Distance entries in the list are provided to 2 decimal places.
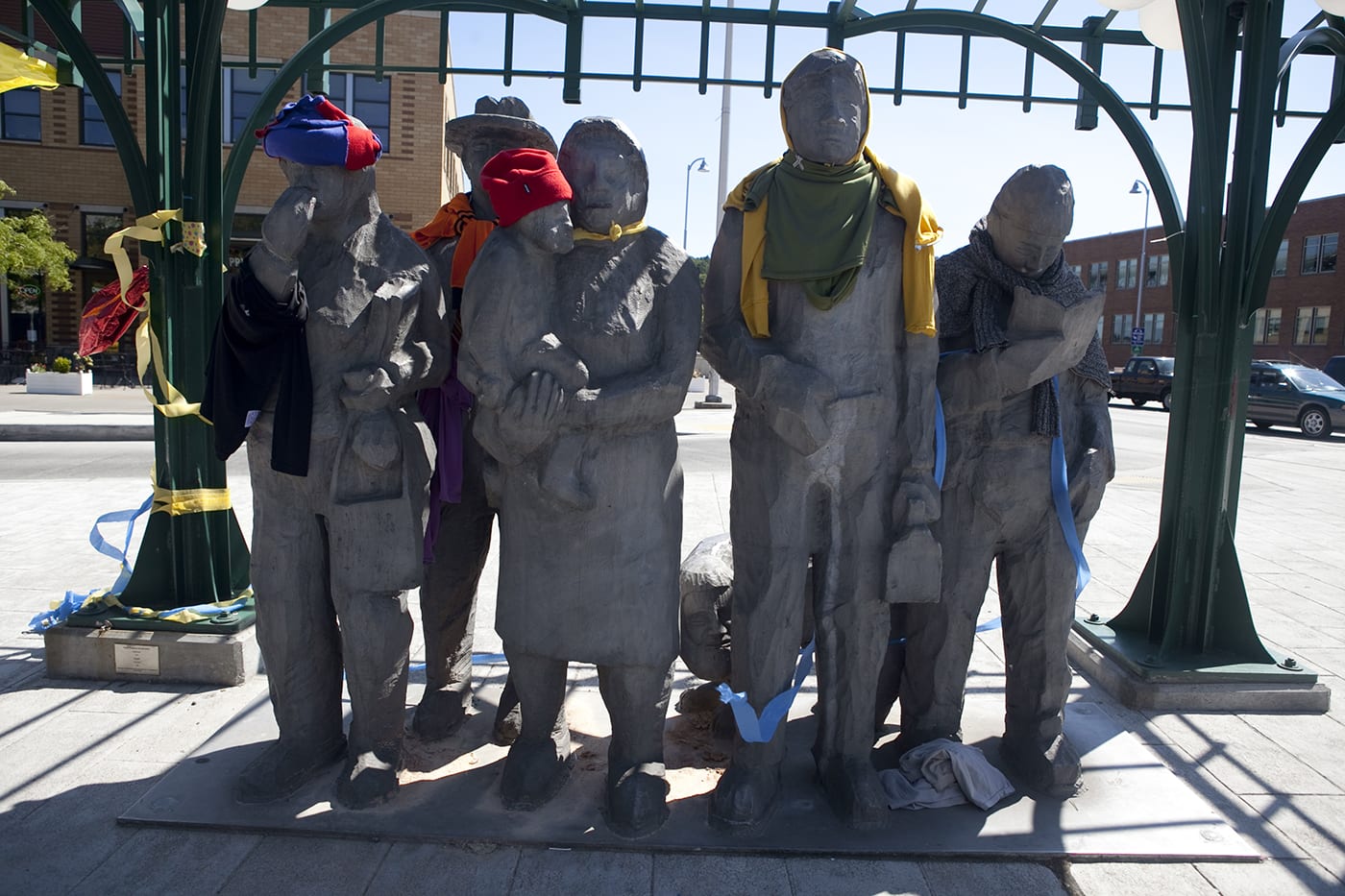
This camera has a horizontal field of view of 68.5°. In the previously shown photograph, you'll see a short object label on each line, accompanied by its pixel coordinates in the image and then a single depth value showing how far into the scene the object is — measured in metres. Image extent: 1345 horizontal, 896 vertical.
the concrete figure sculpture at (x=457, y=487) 3.42
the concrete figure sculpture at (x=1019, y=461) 3.07
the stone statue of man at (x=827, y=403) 2.92
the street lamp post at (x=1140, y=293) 33.97
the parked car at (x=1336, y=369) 24.72
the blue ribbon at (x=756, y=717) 3.06
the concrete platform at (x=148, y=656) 4.23
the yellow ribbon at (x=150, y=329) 4.15
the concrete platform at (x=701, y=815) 2.99
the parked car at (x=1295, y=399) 18.44
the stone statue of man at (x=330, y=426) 2.96
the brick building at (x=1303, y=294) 31.84
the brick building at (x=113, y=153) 19.92
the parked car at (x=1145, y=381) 24.83
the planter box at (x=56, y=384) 20.75
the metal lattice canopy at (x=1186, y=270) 4.27
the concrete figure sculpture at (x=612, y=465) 2.92
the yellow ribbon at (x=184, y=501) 4.37
